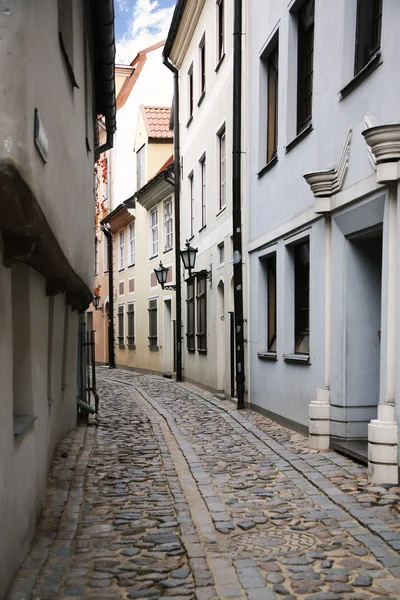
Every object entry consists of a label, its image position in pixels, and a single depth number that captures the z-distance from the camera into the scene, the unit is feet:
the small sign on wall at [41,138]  12.65
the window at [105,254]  115.24
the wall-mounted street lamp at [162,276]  69.77
